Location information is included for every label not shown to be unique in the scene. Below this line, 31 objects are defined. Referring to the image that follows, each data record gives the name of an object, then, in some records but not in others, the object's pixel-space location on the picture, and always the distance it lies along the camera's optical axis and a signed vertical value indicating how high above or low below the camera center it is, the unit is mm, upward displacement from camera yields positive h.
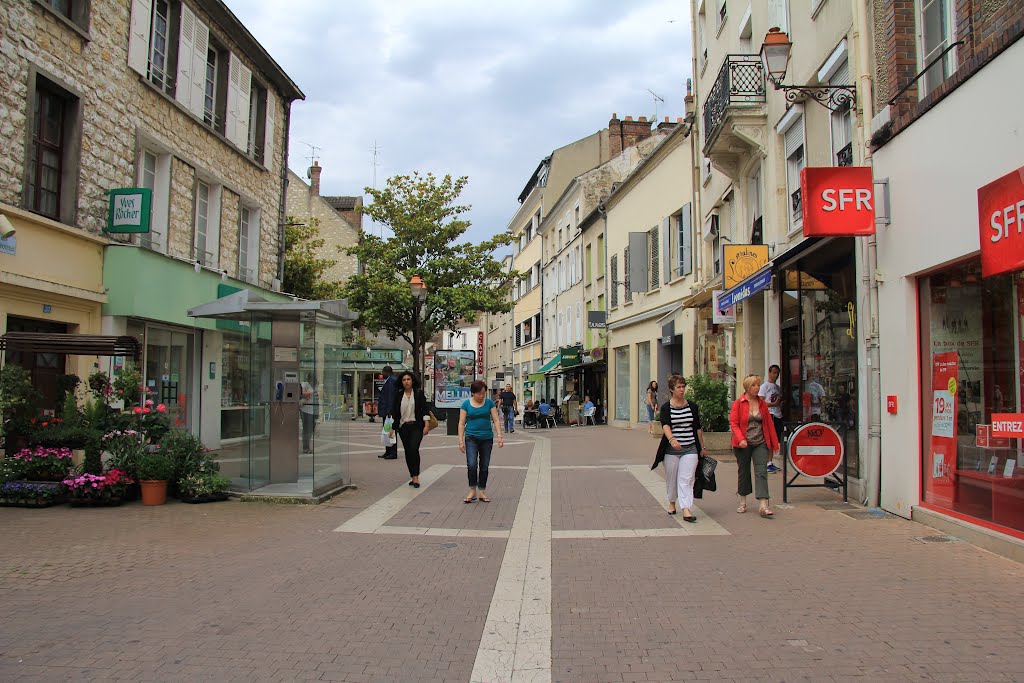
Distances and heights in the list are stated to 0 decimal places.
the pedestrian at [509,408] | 27016 -534
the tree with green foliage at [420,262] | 26375 +4506
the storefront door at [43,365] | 10891 +335
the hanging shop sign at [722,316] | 15695 +1634
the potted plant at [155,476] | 9156 -1027
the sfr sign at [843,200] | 8836 +2233
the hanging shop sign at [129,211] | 12555 +2885
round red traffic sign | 8938 -633
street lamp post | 18953 +2088
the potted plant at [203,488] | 9320 -1184
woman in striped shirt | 8398 -507
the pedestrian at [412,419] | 10805 -381
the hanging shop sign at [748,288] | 12102 +1740
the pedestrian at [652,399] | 21186 -136
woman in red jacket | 8625 -446
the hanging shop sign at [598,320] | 29734 +2819
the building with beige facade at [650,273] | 21453 +3798
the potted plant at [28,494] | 8836 -1210
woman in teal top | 9602 -504
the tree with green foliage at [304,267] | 26984 +4341
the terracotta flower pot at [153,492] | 9156 -1216
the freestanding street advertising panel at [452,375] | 27203 +602
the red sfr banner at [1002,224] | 5980 +1390
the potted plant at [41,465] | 8984 -891
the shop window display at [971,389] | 6855 +80
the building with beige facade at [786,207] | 10297 +3601
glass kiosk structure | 9969 -164
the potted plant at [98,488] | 8797 -1143
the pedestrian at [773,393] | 12531 +39
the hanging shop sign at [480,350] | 54406 +3082
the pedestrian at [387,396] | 13062 -79
